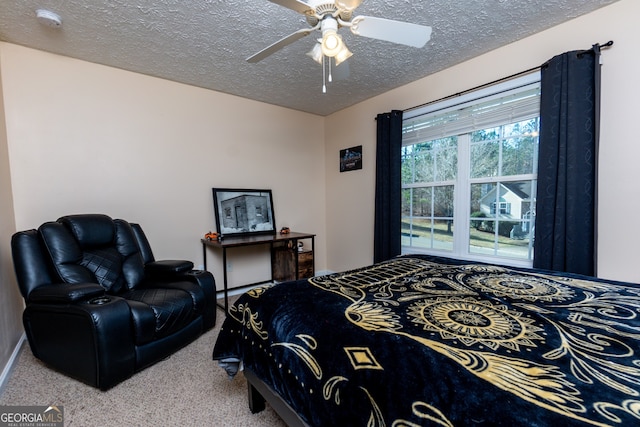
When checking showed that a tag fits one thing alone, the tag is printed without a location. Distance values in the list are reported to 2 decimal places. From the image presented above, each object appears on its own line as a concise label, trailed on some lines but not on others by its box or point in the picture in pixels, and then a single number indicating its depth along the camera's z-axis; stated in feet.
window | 7.95
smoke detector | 6.25
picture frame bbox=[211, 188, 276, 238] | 11.01
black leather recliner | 5.56
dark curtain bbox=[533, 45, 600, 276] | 6.48
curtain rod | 6.38
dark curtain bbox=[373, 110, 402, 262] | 10.55
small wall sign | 12.47
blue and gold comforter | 2.18
